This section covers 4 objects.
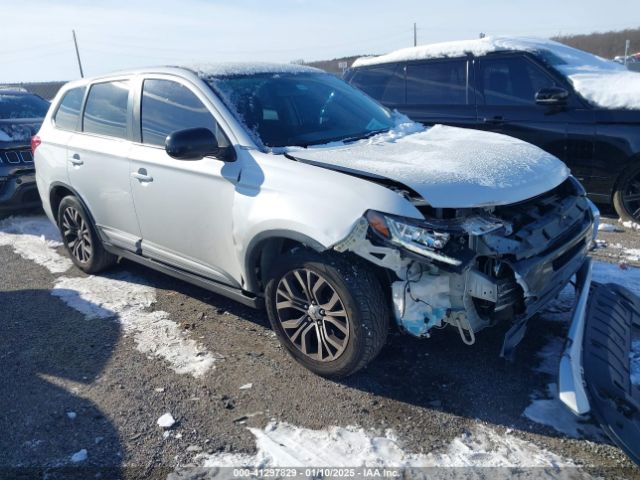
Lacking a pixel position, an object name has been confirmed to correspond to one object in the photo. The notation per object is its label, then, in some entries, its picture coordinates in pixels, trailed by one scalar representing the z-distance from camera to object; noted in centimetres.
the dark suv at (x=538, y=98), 557
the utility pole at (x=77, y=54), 3813
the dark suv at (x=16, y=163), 690
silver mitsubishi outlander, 275
